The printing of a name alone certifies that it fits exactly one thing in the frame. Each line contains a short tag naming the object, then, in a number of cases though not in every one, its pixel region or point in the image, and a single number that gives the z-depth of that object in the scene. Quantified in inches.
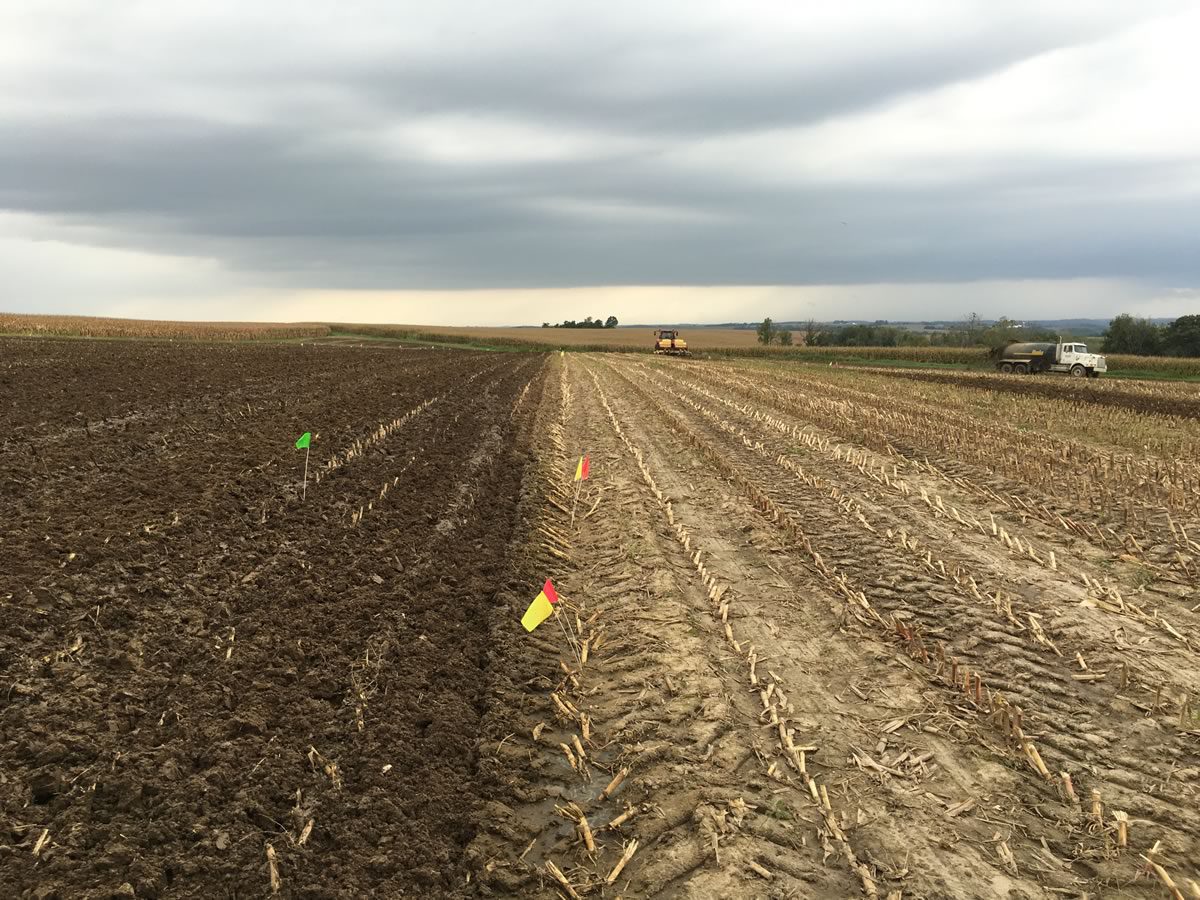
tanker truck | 1653.5
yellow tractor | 2331.4
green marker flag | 362.3
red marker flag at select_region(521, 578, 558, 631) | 198.2
